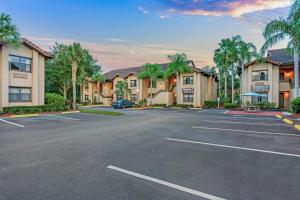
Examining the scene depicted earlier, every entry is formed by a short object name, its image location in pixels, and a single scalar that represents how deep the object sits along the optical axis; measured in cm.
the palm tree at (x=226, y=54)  3384
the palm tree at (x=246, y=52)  3266
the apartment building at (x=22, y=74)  2038
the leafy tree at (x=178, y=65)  3821
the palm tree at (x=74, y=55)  2660
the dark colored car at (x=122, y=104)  3569
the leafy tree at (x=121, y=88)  4465
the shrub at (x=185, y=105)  3808
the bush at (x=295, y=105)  1962
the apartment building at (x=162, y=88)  3909
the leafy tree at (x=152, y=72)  4012
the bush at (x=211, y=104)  3579
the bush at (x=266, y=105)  3097
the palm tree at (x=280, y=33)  1998
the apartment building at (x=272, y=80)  3183
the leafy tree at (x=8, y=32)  1941
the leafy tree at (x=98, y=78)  4797
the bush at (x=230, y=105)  3300
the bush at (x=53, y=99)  2548
